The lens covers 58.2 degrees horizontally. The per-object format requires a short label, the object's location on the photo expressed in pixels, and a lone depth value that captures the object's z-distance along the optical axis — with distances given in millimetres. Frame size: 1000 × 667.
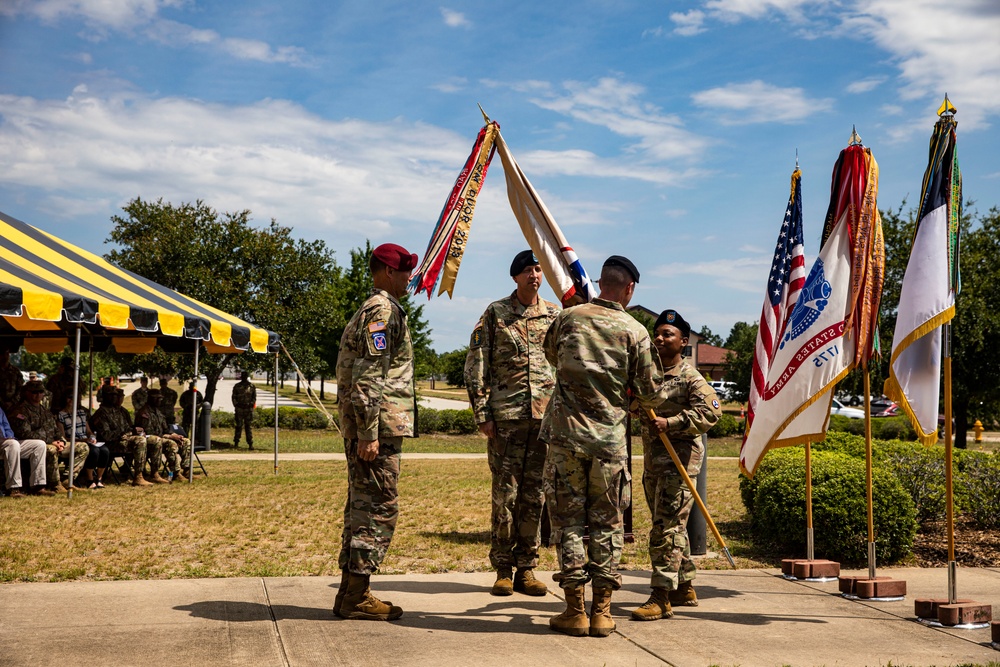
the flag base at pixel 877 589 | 6410
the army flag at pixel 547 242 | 6669
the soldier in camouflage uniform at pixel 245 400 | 22000
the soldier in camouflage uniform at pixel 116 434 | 13352
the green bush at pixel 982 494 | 9109
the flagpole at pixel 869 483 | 6527
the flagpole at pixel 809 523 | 7091
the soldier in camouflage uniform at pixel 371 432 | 5336
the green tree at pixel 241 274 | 27062
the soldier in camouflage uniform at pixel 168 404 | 14850
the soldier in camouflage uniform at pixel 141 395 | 15362
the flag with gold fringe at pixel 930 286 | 5953
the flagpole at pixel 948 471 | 5645
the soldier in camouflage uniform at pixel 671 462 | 5703
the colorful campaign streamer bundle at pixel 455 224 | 6738
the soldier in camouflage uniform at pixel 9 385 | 12289
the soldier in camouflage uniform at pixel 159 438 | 13805
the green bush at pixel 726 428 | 31598
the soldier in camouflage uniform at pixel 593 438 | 5191
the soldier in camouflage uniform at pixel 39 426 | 11805
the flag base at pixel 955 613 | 5602
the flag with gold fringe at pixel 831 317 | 6648
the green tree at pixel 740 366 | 41625
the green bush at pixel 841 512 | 7785
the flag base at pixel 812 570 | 7223
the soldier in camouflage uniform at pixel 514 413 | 6188
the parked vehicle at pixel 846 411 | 37938
